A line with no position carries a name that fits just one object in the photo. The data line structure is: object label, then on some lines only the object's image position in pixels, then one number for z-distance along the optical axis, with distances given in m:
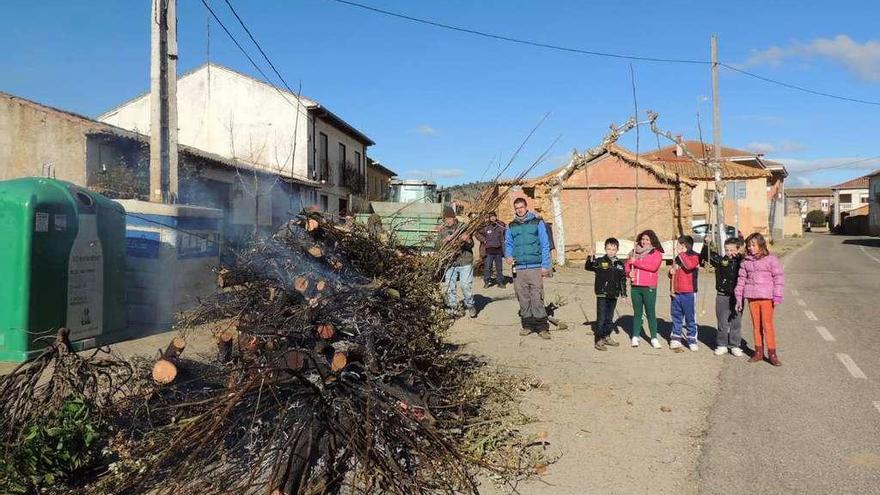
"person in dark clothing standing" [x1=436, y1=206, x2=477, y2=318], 7.06
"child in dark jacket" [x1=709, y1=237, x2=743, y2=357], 7.38
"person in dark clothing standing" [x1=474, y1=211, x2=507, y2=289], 13.88
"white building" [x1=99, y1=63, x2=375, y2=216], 26.16
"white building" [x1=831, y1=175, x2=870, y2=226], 76.50
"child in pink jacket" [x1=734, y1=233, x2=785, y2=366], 6.96
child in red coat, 7.68
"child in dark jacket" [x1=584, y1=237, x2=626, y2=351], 7.78
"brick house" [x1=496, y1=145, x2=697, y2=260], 20.03
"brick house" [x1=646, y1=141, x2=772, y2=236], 26.92
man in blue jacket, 8.12
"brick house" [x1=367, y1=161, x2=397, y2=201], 40.16
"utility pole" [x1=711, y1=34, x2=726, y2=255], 19.43
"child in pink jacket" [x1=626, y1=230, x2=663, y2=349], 7.70
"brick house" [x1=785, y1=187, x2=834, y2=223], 92.75
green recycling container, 6.33
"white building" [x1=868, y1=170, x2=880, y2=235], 53.72
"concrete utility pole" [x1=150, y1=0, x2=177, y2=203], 8.84
